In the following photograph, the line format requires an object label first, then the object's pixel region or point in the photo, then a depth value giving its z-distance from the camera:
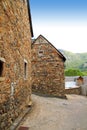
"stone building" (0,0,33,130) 3.02
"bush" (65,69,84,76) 44.07
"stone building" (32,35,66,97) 9.39
